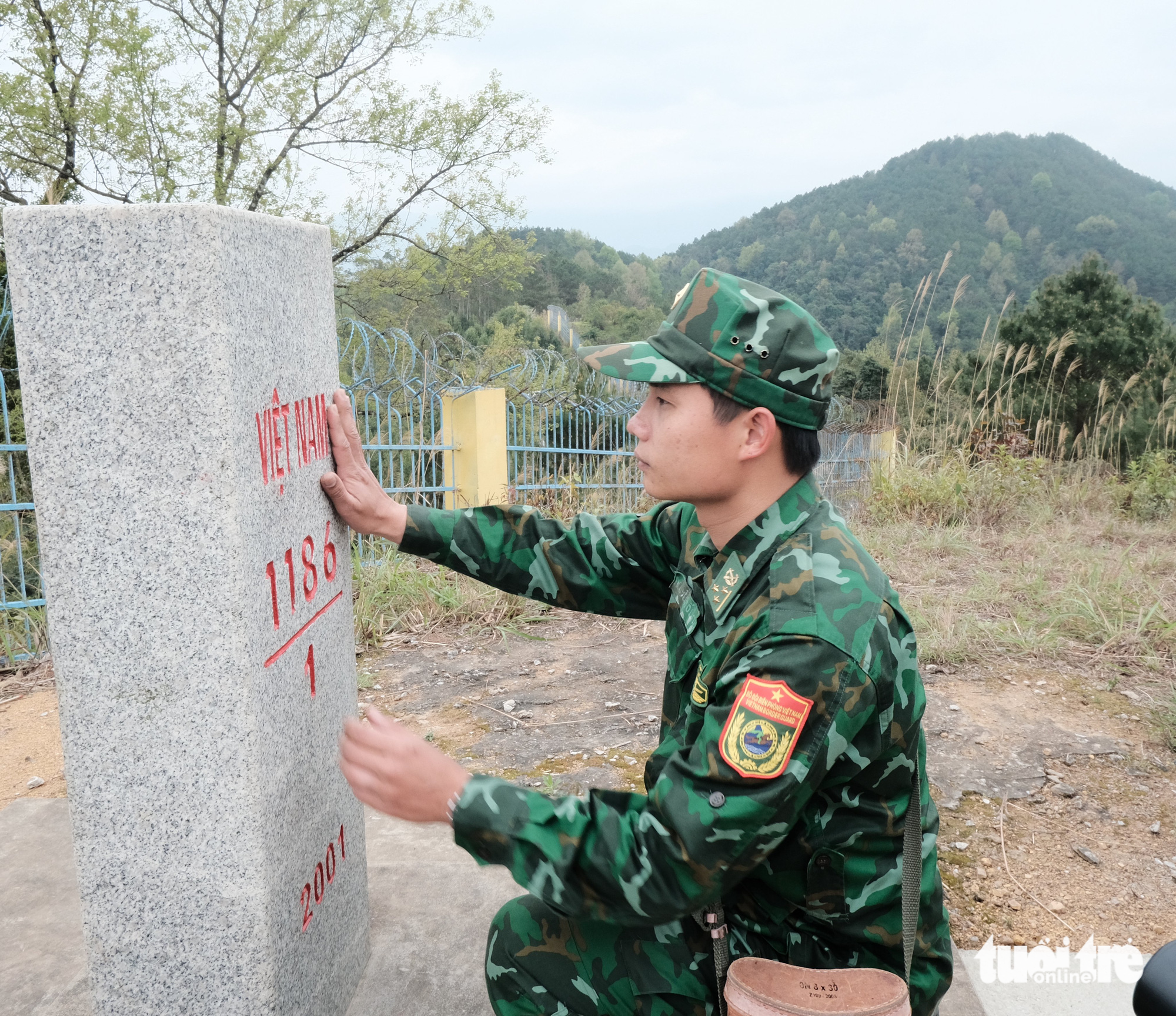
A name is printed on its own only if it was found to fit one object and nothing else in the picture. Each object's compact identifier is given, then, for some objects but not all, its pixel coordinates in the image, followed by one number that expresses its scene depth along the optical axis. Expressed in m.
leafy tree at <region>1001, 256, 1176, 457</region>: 13.44
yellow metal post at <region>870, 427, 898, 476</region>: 8.00
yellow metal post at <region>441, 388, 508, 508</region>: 6.41
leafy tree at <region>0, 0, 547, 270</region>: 13.20
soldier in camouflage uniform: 1.19
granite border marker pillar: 1.26
